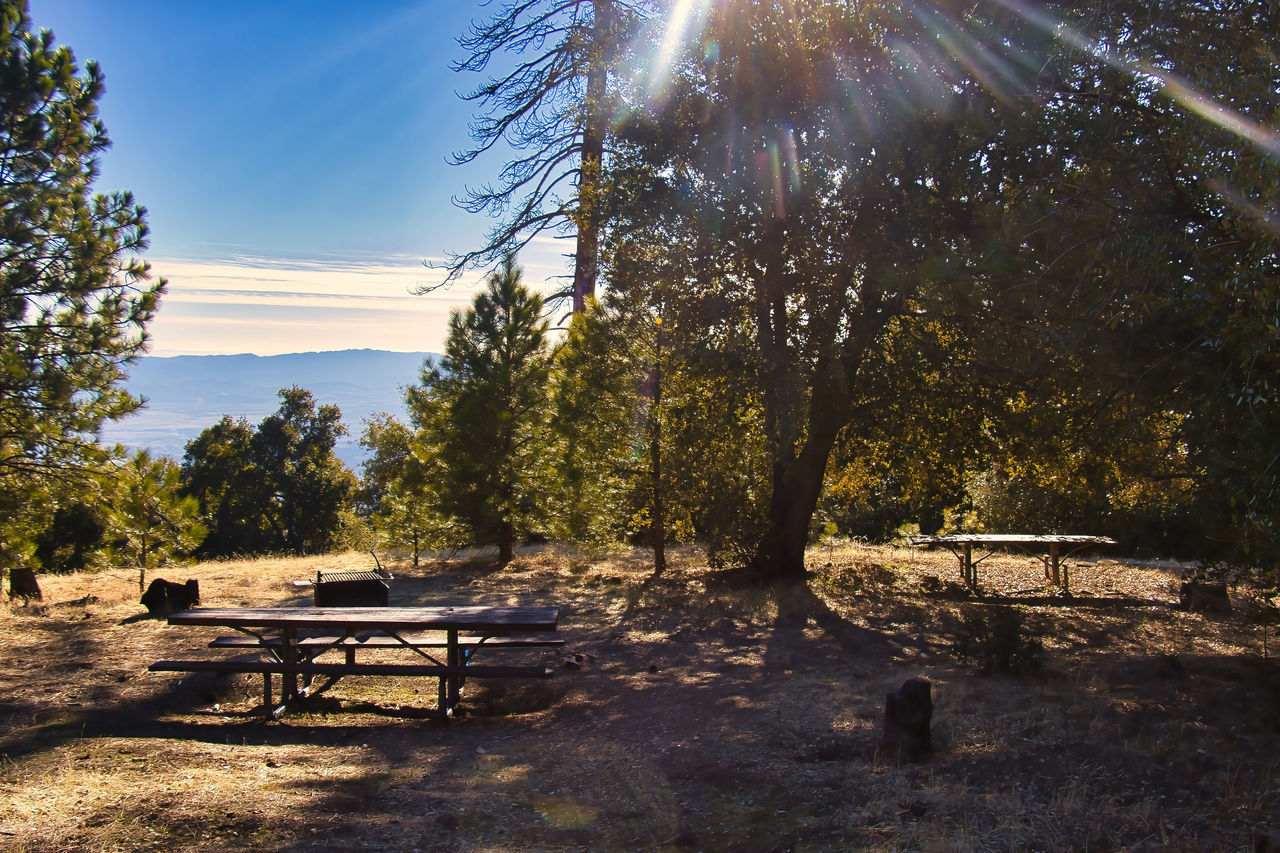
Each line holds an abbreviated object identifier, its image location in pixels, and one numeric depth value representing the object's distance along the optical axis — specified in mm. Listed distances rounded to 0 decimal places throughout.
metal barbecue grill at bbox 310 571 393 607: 10172
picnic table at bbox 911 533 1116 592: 13088
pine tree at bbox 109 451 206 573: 13438
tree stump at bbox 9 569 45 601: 13094
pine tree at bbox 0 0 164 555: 10797
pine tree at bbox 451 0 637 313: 12438
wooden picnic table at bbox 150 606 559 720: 7109
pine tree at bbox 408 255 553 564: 18172
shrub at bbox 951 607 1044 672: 7371
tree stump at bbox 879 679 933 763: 5387
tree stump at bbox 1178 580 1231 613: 11133
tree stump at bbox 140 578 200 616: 11438
